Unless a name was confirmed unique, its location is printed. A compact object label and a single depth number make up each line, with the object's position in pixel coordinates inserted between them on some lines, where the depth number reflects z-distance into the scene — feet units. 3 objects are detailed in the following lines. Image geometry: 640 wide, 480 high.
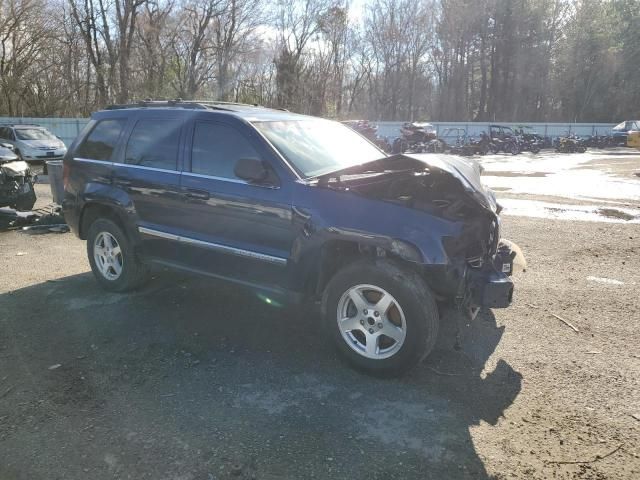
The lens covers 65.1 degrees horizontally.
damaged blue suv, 11.44
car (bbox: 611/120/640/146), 118.58
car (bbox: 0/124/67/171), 62.85
